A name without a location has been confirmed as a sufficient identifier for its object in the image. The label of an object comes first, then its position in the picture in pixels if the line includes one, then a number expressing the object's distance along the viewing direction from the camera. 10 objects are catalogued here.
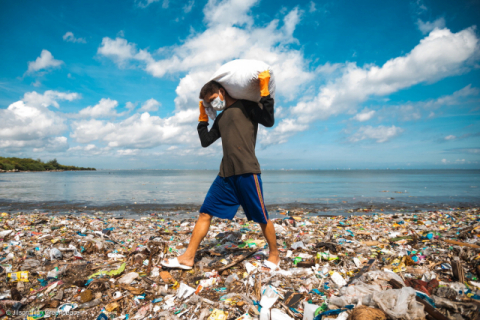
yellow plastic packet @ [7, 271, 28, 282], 2.80
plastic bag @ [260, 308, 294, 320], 2.09
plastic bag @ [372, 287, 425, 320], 1.73
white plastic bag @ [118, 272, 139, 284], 2.80
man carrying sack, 2.89
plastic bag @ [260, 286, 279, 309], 2.27
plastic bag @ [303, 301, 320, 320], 2.04
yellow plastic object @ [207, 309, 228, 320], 2.18
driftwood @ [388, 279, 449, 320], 1.69
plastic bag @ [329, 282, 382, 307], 1.99
